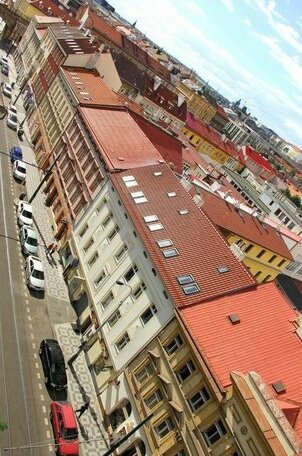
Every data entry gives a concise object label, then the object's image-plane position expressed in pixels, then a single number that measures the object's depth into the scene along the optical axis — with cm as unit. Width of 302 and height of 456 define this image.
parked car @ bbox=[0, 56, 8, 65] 9734
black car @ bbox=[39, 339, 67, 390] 3666
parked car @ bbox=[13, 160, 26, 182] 6156
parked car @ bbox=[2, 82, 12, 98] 8725
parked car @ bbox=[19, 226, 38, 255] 4875
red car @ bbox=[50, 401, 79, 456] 3262
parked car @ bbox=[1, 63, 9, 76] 9575
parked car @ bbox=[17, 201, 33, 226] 5265
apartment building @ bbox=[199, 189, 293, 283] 6191
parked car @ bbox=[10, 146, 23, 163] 6638
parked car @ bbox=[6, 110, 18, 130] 7656
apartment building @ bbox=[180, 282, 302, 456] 2513
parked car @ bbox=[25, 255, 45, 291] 4506
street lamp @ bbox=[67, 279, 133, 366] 3994
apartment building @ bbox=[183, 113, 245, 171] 13050
